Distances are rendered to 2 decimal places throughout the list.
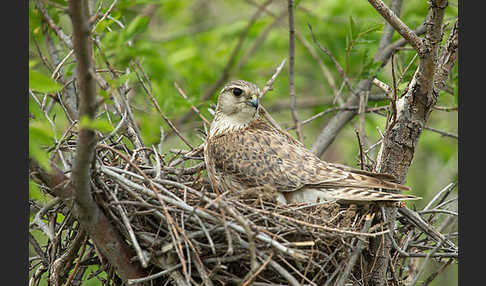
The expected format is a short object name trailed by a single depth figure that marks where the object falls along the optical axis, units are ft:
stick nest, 22.97
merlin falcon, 28.91
